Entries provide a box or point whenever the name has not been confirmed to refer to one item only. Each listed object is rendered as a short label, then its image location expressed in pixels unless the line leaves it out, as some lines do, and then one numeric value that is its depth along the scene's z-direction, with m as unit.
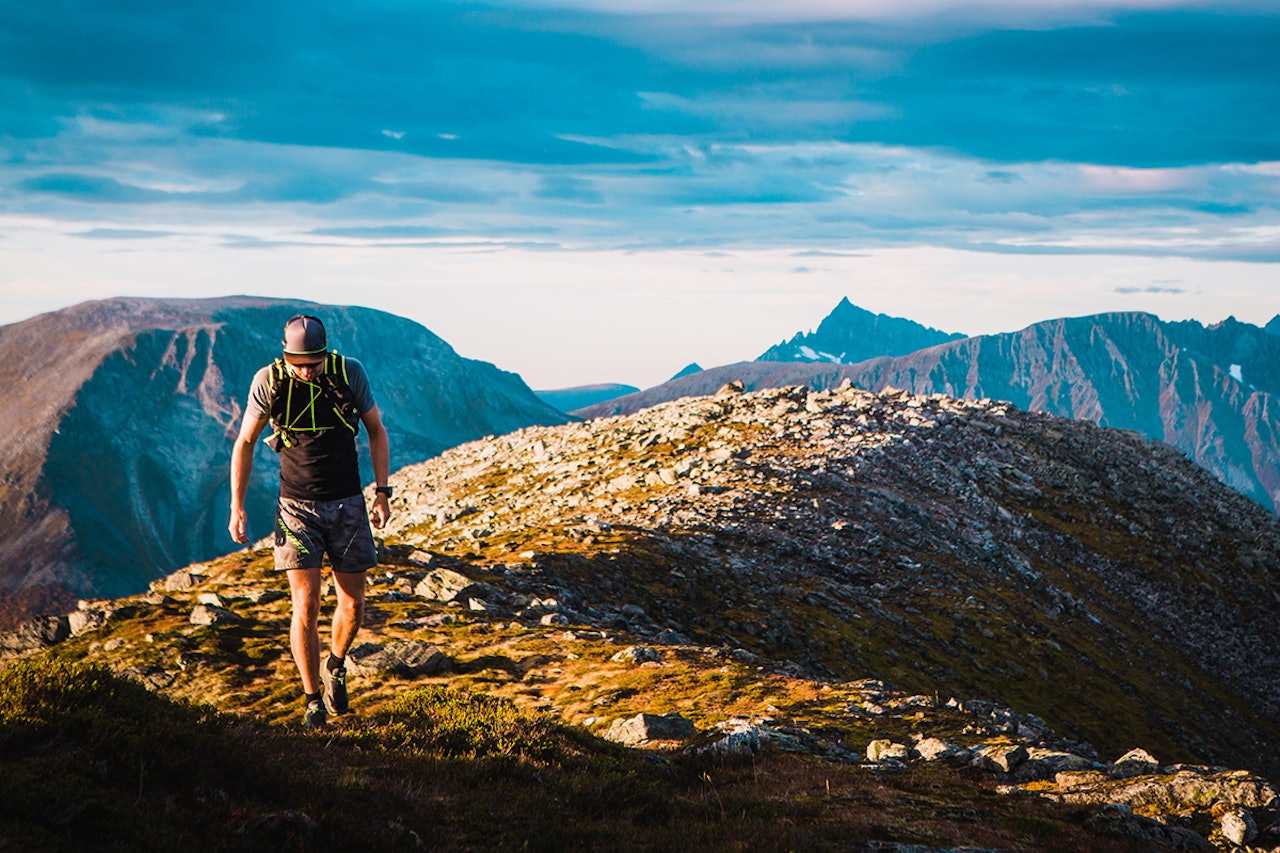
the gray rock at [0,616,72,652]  19.67
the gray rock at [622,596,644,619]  25.13
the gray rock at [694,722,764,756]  12.39
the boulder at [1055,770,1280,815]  11.36
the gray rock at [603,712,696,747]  14.06
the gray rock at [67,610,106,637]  20.28
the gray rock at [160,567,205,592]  25.38
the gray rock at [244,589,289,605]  21.72
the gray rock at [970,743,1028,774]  13.21
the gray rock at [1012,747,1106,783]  13.05
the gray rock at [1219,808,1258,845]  10.34
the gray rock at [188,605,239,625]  19.84
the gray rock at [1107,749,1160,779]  13.02
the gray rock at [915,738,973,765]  13.75
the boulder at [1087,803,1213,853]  10.09
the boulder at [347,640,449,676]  17.56
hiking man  12.11
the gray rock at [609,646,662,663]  18.83
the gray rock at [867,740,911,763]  13.88
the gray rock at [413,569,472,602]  22.84
